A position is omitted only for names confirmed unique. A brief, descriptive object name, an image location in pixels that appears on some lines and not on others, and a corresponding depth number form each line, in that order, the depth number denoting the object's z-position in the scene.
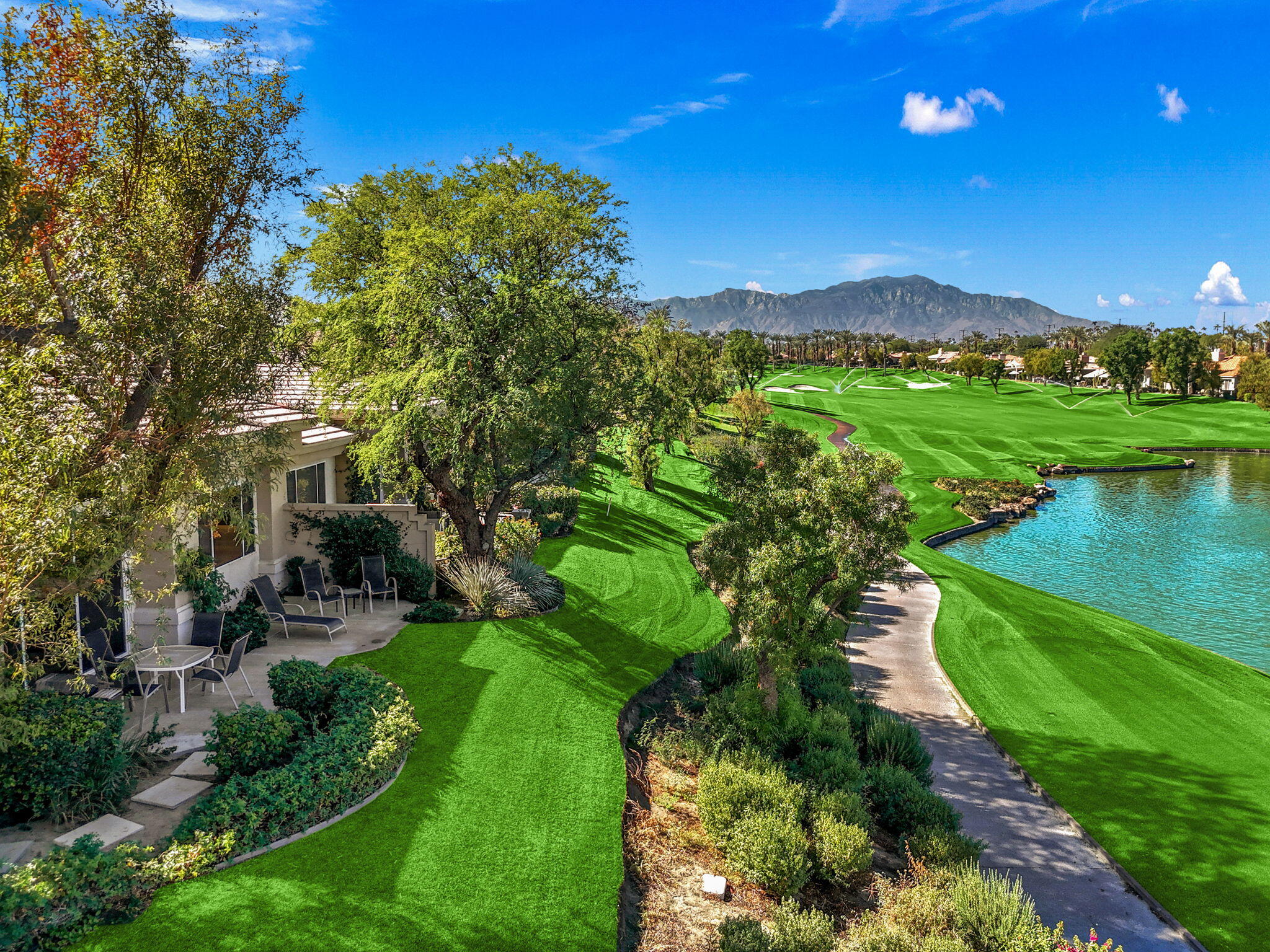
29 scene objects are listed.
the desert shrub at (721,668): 14.54
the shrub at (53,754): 7.27
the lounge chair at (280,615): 13.27
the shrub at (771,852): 8.56
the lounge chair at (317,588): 14.55
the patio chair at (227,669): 10.27
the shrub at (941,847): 9.57
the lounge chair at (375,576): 15.68
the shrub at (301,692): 9.86
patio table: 9.65
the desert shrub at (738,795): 9.45
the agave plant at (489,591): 15.15
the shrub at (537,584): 15.99
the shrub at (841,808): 9.88
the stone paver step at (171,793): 7.94
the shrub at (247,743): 8.30
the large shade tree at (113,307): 6.67
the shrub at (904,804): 10.57
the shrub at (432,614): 14.66
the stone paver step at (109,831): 7.12
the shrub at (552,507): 21.32
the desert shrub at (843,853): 9.02
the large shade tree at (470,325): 14.61
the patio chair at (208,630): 11.41
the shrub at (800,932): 7.43
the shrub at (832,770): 11.15
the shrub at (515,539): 18.27
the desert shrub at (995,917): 7.66
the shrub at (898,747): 12.30
